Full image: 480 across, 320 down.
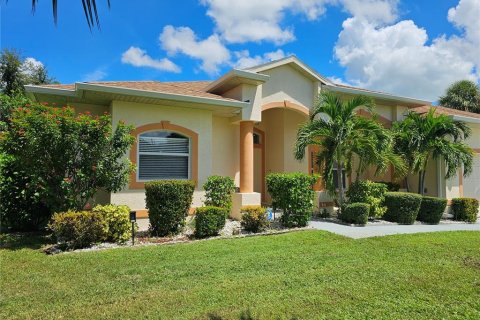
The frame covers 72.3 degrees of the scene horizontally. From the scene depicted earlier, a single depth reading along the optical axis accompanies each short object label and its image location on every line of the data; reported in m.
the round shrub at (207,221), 8.98
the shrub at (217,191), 10.85
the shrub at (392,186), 15.53
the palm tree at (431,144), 14.12
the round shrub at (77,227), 7.55
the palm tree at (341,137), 11.84
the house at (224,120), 10.59
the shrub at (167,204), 8.78
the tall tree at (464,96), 27.86
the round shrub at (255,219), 9.67
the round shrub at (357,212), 11.16
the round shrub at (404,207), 11.95
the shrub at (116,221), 8.26
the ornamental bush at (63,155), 7.86
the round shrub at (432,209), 12.45
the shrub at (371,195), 11.98
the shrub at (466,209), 13.56
